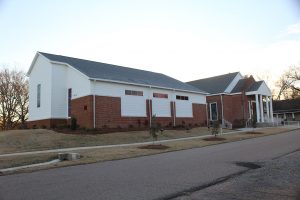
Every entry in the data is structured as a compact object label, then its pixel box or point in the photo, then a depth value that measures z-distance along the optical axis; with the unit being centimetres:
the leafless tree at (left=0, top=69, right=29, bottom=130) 4747
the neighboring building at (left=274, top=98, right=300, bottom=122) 6125
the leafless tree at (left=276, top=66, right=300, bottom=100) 6838
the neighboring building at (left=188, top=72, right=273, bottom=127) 4066
